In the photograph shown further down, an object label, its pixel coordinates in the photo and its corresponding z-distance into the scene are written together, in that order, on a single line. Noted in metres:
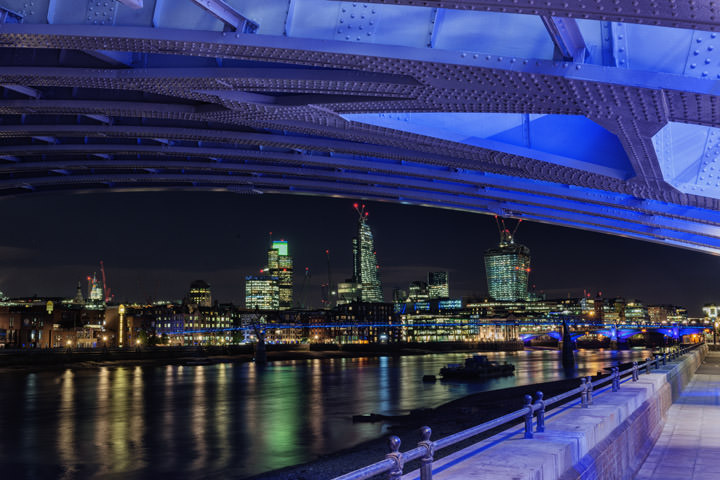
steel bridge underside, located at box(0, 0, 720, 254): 9.63
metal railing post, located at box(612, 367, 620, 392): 14.17
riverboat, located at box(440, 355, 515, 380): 73.94
